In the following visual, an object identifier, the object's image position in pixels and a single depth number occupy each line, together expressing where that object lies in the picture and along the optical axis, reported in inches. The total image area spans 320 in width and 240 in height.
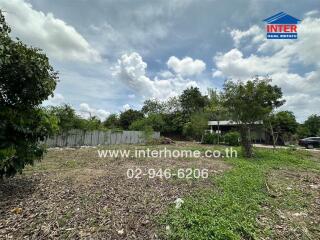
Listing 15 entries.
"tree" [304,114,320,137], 1141.4
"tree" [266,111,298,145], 969.9
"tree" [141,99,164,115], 1455.5
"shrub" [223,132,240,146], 713.6
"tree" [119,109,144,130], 1443.2
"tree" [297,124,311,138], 1039.7
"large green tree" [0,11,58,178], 145.6
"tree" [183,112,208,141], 875.4
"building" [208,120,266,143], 903.5
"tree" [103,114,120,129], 1401.6
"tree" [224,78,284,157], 406.3
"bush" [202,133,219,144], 803.5
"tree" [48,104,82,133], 586.4
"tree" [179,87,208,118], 1299.5
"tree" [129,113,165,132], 1020.4
